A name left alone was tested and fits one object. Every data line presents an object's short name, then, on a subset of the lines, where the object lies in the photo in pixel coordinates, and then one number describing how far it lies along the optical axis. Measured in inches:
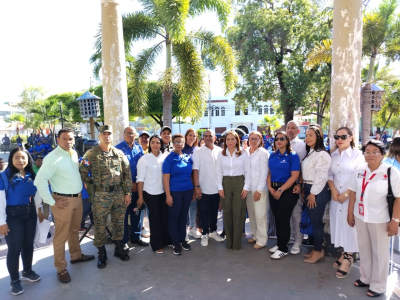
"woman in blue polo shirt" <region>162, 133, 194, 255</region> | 164.1
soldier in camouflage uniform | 147.2
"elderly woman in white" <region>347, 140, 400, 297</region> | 116.0
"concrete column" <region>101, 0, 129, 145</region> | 192.7
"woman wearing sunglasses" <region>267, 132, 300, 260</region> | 155.9
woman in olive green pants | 168.9
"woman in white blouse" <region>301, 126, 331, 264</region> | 144.4
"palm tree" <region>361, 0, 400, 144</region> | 384.8
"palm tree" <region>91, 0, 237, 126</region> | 309.6
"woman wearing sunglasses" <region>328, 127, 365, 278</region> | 140.3
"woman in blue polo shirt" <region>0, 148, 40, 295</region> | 125.8
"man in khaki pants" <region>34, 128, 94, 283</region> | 136.9
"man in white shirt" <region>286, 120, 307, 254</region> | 166.2
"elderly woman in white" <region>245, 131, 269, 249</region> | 165.1
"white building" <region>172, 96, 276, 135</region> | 1483.8
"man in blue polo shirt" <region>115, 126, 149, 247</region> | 176.7
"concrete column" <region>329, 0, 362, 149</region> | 162.6
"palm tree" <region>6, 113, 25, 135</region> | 1238.3
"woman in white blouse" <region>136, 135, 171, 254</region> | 164.7
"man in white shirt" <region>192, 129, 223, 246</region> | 176.4
